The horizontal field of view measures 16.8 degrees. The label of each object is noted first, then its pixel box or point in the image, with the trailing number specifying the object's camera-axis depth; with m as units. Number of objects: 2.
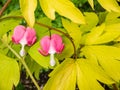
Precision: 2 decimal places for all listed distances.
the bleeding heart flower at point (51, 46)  0.39
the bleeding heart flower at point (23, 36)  0.40
